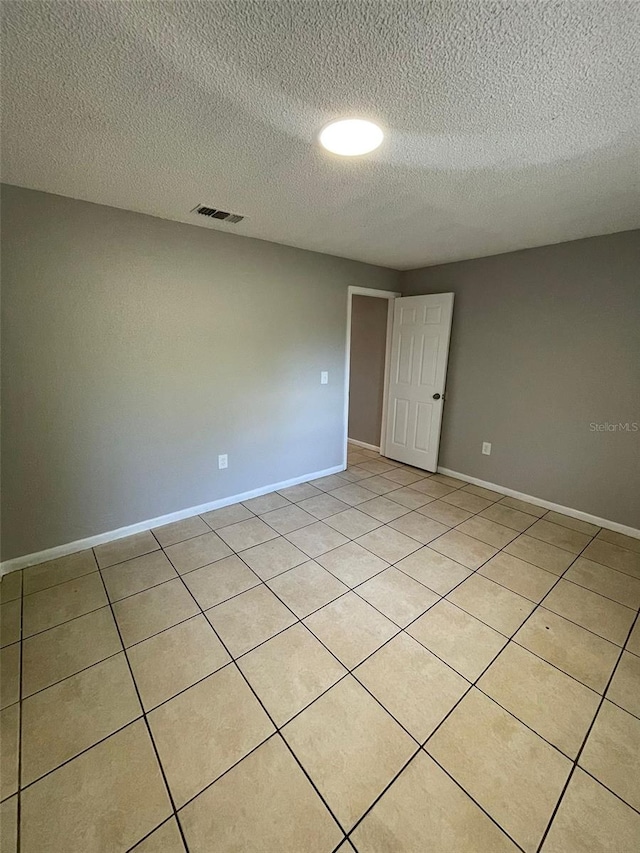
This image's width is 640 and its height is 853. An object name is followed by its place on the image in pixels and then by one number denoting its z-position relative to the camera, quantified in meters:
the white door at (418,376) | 3.79
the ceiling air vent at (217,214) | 2.28
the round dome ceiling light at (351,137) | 1.37
